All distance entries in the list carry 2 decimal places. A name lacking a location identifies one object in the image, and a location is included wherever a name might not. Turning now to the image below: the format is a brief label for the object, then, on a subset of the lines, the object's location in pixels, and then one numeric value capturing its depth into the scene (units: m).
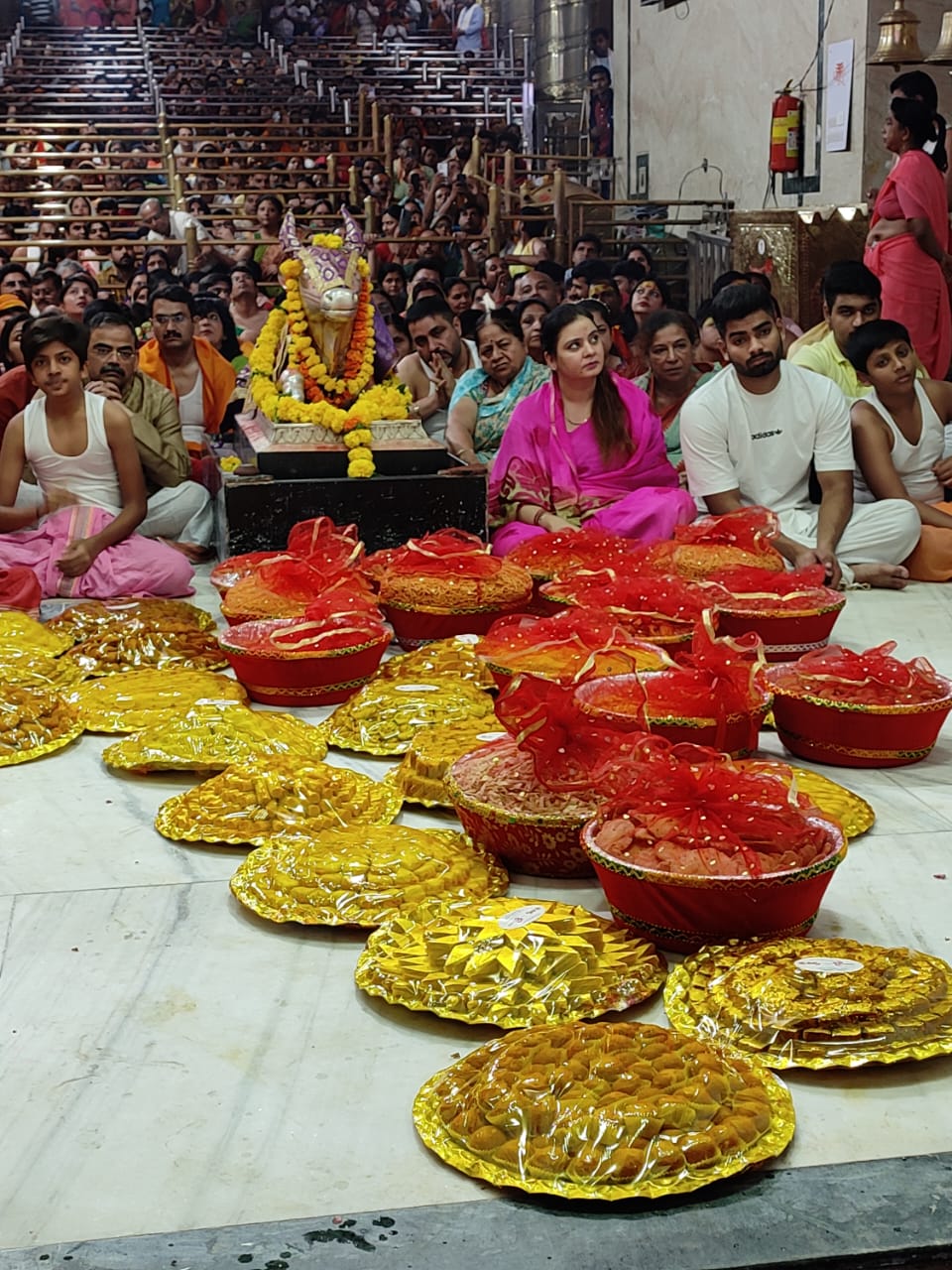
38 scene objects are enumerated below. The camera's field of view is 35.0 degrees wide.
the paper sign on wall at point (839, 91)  9.01
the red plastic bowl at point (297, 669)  3.28
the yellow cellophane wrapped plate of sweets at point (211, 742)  2.90
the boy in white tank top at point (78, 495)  4.38
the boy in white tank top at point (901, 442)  4.54
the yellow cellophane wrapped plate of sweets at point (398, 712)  3.07
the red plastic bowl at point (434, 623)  3.69
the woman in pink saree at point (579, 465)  4.68
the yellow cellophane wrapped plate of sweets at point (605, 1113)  1.57
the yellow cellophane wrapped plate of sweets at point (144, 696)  3.21
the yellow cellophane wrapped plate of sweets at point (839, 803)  2.56
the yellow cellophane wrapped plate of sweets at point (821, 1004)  1.80
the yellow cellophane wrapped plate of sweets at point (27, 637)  3.57
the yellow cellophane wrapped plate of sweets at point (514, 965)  1.93
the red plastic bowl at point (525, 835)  2.32
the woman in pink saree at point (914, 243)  6.09
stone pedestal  4.69
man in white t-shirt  4.43
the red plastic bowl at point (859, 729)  2.86
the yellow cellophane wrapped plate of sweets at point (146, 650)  3.60
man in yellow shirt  5.08
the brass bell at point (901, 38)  6.64
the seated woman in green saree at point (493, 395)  5.25
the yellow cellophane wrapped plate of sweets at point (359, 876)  2.26
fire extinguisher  9.80
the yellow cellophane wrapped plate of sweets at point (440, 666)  3.26
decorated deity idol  4.75
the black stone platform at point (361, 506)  4.61
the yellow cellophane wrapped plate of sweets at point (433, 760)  2.72
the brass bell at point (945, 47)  5.65
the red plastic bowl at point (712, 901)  2.00
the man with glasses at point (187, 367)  5.57
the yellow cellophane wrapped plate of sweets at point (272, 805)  2.58
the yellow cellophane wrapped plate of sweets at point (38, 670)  3.38
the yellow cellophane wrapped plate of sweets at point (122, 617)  3.79
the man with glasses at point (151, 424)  4.84
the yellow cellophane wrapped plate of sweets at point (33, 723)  3.07
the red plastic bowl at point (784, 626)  3.44
